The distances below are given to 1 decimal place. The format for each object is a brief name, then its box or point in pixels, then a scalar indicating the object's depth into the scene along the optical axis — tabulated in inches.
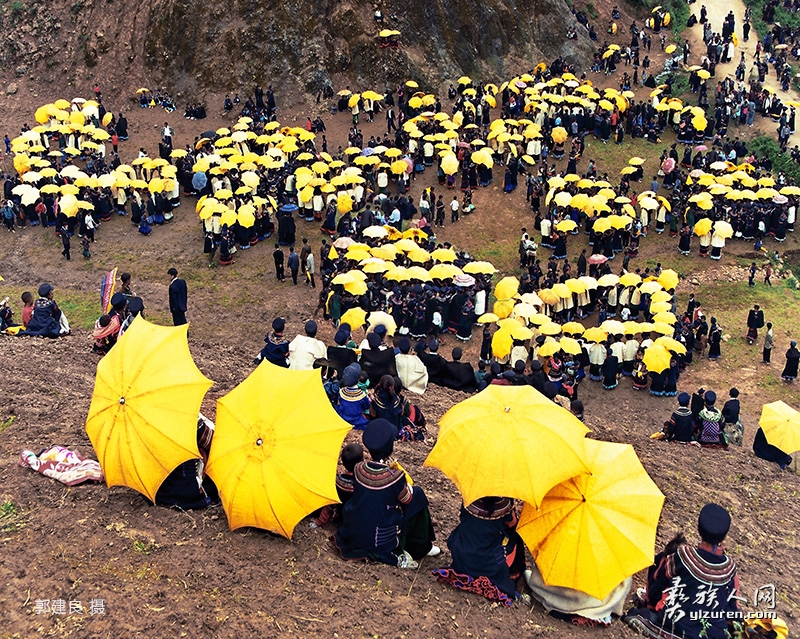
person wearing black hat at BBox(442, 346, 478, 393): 605.9
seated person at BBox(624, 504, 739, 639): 283.0
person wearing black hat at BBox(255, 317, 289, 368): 533.0
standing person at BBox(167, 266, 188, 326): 673.6
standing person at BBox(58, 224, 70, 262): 904.9
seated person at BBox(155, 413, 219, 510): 357.1
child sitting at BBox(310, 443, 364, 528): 319.6
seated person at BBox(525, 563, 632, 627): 311.4
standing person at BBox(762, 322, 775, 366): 778.2
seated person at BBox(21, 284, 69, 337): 625.3
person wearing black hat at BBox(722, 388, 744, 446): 563.2
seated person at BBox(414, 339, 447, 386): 603.2
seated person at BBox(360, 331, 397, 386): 534.0
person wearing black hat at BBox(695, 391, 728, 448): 541.6
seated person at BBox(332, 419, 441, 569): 310.5
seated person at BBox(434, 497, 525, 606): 307.7
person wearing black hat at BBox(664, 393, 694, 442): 545.0
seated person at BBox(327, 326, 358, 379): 539.0
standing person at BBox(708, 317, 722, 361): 781.9
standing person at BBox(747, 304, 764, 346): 809.5
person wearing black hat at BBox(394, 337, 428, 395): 560.4
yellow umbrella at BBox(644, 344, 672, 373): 685.9
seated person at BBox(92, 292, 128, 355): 509.4
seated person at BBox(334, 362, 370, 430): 442.6
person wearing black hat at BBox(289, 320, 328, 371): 537.6
